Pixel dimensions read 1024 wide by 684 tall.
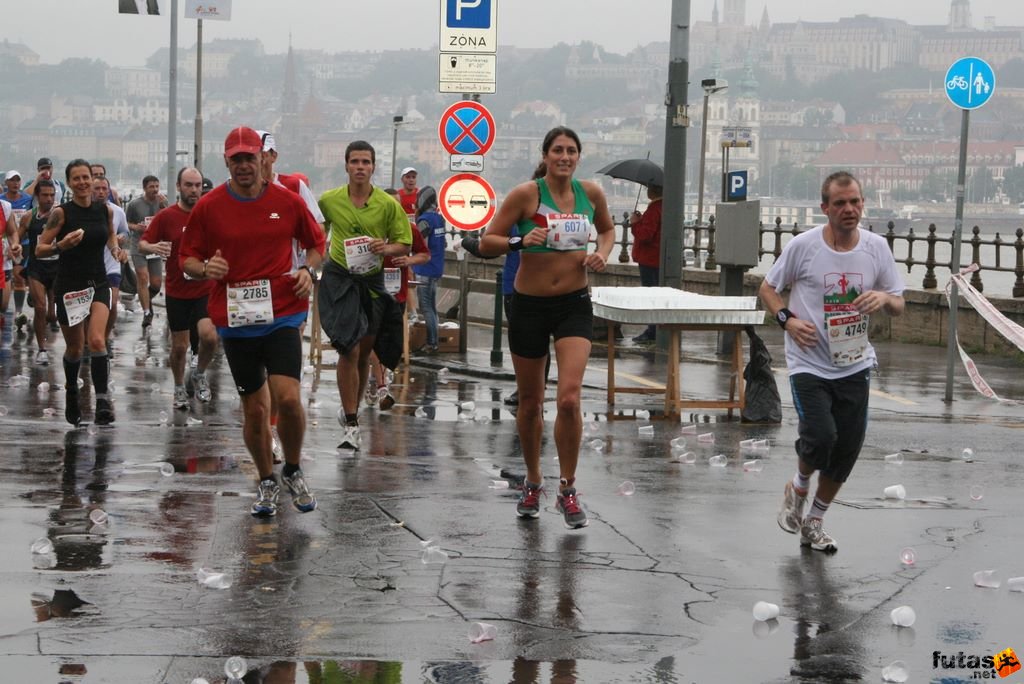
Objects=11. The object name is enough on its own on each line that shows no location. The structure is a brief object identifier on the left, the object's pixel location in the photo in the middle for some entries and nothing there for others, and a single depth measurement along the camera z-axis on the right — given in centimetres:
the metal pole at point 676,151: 1958
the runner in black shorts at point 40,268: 1706
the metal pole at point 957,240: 1499
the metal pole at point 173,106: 4028
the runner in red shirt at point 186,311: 1312
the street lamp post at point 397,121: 4250
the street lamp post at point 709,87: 3303
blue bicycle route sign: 1521
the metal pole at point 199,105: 3675
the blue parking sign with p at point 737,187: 1867
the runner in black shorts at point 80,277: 1213
